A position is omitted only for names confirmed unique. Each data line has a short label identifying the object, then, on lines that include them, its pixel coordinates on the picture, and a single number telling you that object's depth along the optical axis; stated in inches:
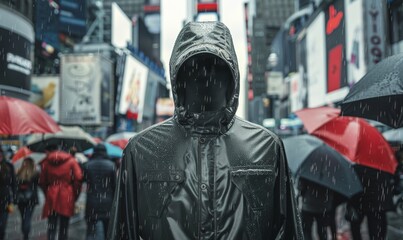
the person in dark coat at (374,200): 260.4
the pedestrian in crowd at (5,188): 293.1
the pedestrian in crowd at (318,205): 263.6
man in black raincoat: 89.0
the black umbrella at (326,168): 245.1
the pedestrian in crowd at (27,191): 316.8
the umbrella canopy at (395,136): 429.7
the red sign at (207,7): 1647.4
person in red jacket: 307.7
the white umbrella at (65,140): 349.4
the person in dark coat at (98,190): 307.4
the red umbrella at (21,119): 241.1
